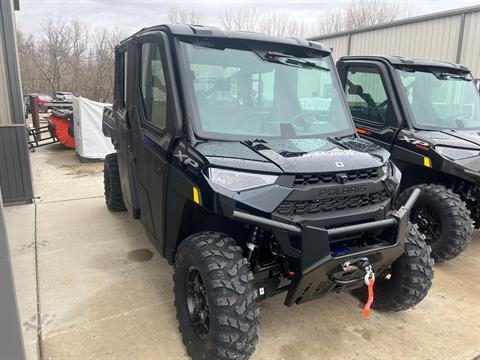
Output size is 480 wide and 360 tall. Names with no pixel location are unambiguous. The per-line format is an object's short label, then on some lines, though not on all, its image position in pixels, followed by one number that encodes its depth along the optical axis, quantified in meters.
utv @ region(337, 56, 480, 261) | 4.03
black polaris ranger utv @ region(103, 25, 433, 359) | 2.36
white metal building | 10.23
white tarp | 9.15
